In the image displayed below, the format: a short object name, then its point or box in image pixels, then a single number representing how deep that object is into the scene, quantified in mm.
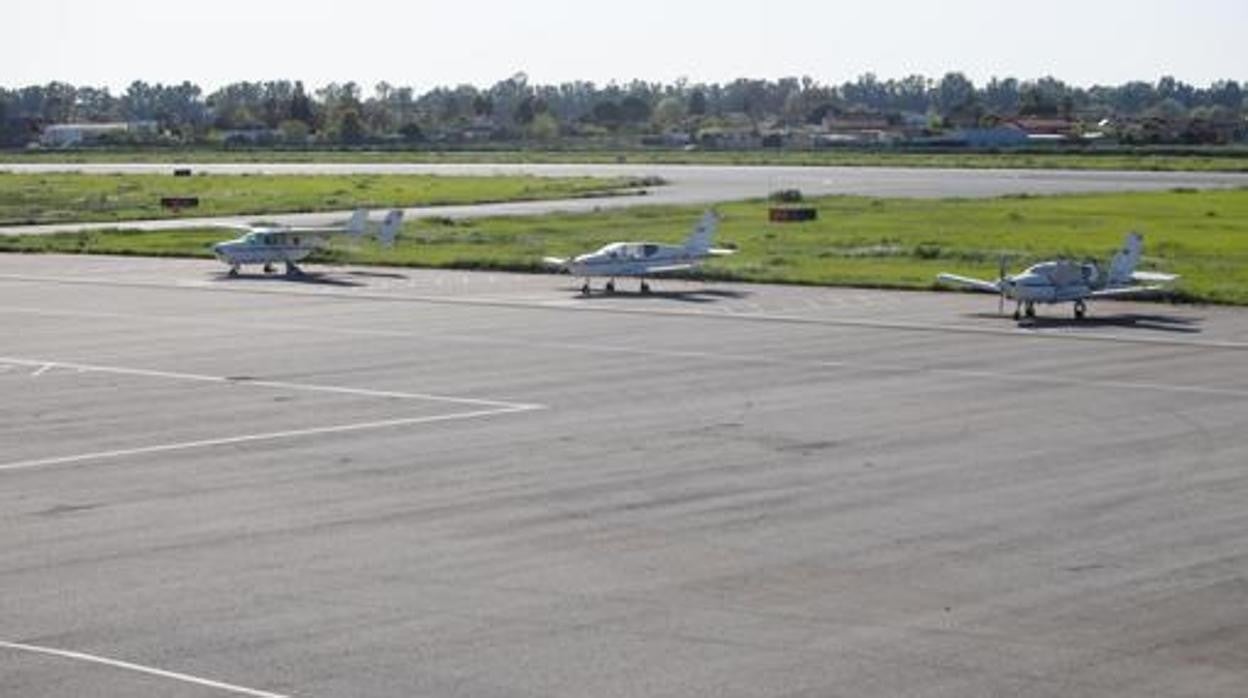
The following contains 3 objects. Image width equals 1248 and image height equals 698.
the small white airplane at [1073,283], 65375
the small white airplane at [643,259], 77188
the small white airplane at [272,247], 87062
